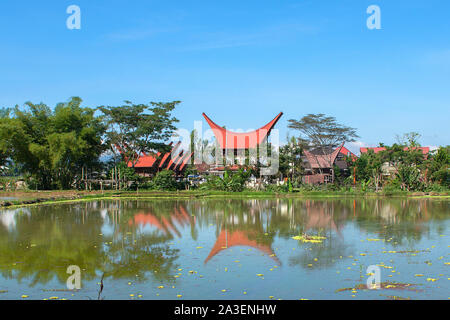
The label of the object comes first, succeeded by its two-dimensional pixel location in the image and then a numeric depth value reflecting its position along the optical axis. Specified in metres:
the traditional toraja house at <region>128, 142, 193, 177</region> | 42.88
